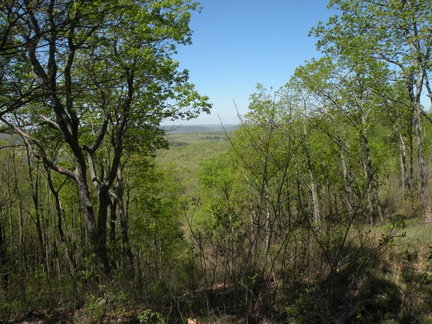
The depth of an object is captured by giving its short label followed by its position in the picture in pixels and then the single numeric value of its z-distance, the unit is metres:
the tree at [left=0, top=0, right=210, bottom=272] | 8.14
